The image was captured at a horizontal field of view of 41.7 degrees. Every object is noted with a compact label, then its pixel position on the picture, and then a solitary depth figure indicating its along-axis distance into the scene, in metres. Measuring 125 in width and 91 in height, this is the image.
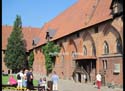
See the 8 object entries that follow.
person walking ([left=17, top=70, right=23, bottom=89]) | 12.20
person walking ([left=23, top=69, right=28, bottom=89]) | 12.01
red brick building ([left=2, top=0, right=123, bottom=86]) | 16.35
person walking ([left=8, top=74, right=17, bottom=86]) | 12.95
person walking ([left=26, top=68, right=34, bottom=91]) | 11.07
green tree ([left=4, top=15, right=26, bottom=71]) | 35.36
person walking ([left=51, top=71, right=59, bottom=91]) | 12.59
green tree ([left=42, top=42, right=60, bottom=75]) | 26.68
